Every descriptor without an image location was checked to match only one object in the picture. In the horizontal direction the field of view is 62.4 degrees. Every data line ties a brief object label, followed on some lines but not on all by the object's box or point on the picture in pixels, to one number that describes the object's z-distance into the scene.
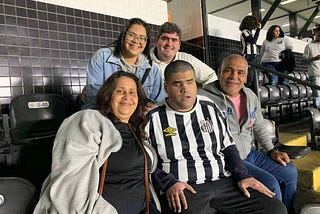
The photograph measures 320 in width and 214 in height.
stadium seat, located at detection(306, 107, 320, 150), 2.89
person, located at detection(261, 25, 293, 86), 4.53
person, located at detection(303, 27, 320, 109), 3.94
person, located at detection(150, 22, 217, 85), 2.19
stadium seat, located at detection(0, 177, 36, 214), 1.20
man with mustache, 1.80
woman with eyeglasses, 1.93
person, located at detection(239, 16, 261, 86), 3.98
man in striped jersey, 1.36
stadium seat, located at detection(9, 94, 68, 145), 2.30
